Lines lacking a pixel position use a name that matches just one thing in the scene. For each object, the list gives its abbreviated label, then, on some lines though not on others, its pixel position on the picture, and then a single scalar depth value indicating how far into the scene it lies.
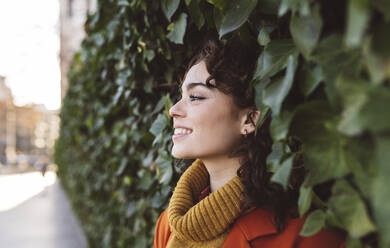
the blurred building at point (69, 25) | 13.73
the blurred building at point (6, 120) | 35.59
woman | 1.25
